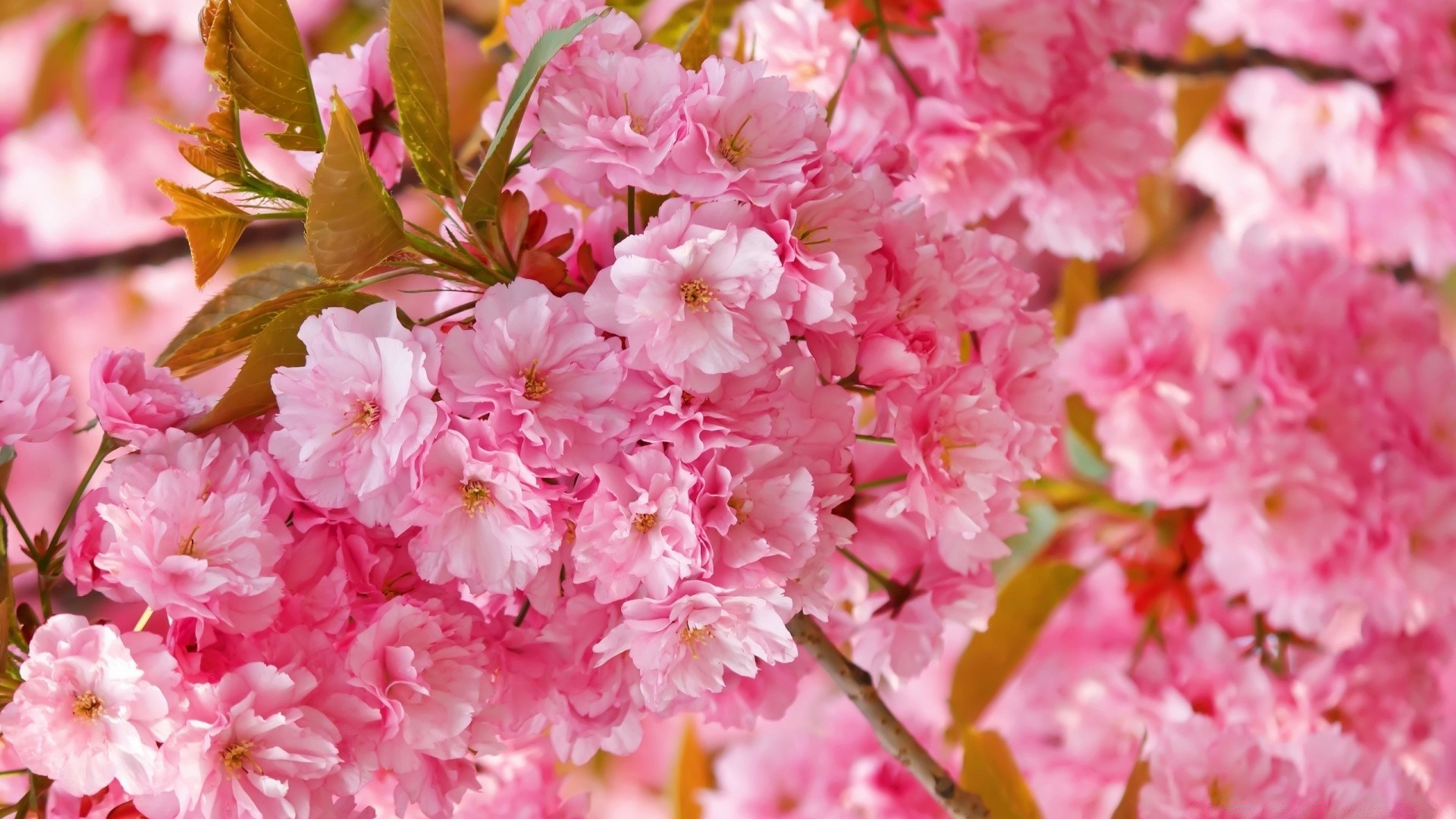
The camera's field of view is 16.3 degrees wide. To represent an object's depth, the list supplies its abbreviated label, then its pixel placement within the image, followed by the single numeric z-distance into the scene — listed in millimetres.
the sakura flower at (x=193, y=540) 1193
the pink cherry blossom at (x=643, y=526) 1195
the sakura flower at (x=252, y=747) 1192
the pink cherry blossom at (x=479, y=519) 1195
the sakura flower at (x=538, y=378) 1194
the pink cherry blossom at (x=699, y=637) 1202
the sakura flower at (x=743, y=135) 1208
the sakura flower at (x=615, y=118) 1208
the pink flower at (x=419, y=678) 1209
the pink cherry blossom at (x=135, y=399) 1212
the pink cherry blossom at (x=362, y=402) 1191
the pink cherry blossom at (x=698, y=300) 1189
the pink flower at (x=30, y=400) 1214
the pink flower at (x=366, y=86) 1253
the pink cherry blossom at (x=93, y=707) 1188
